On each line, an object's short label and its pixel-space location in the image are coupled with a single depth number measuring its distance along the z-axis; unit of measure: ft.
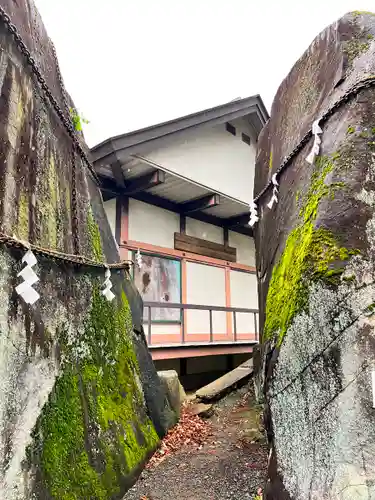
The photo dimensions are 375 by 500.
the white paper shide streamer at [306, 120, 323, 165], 10.14
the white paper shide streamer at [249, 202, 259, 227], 14.68
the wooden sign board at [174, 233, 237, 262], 34.99
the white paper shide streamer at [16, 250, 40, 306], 7.44
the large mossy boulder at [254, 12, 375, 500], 7.15
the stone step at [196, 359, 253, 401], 25.05
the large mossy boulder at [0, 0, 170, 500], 7.79
